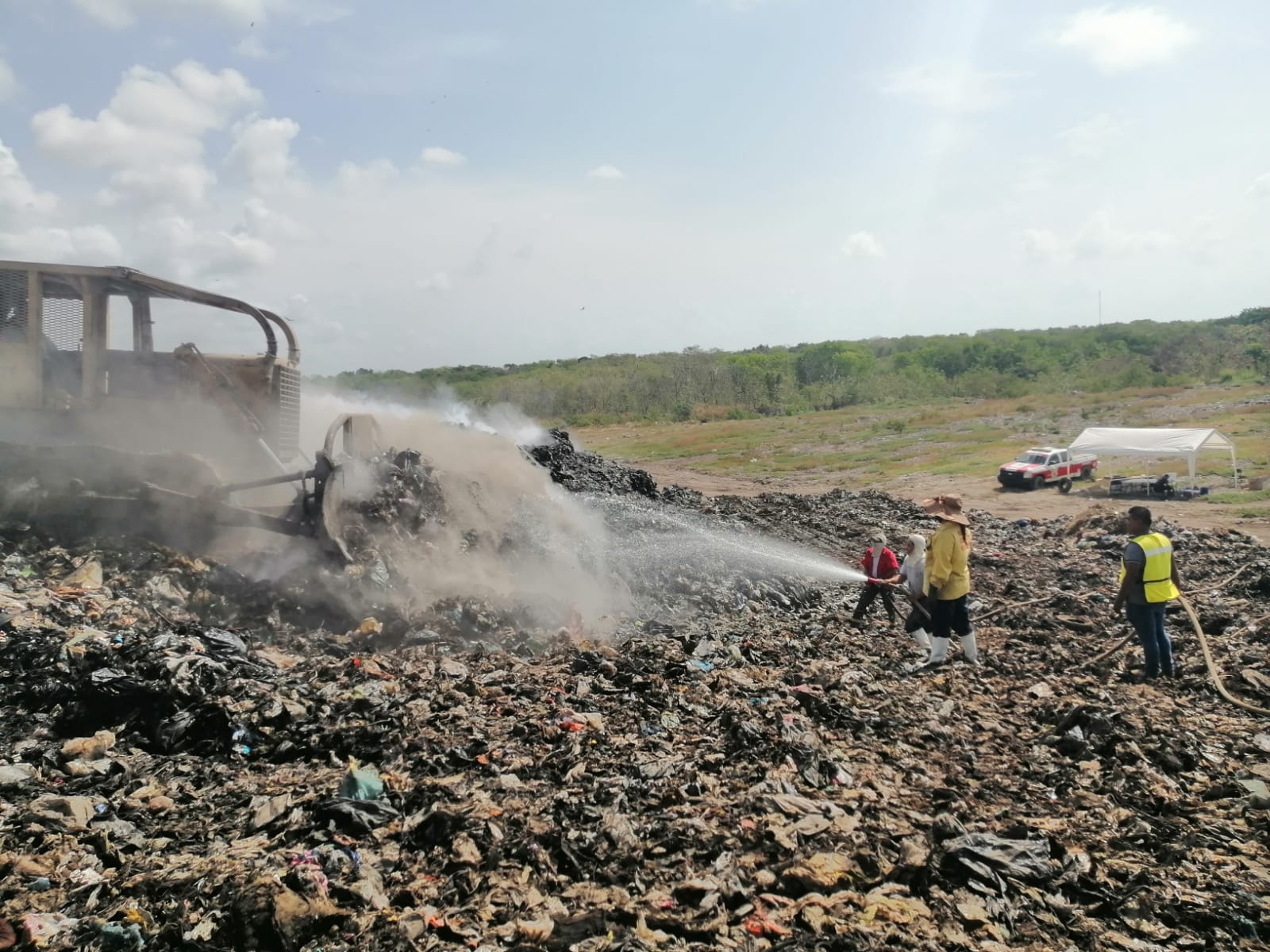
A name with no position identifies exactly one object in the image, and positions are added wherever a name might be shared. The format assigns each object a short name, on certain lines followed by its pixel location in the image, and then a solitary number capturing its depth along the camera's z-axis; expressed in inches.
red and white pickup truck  1043.3
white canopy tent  944.3
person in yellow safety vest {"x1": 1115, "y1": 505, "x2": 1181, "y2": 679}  295.4
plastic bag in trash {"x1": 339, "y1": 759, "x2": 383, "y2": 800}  177.2
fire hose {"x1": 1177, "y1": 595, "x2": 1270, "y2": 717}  256.8
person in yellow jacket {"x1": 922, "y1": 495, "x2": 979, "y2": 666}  302.4
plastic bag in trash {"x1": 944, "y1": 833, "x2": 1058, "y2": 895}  153.6
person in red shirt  371.9
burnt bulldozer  298.7
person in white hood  349.1
